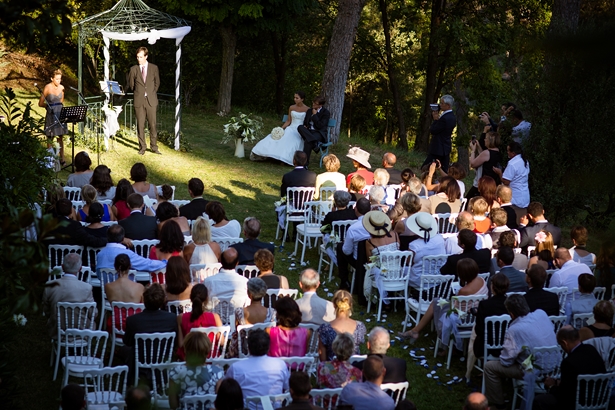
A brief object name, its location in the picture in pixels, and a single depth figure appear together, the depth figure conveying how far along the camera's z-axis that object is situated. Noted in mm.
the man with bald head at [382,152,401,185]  11203
